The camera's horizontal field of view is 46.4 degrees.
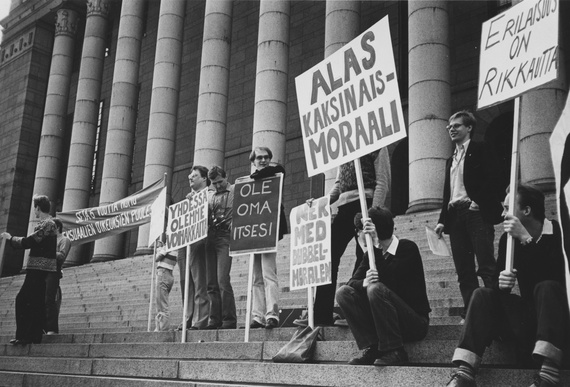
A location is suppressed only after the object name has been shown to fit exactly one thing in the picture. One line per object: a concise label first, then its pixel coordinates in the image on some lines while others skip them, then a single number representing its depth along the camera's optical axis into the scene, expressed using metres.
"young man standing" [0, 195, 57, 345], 9.48
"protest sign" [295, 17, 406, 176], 5.88
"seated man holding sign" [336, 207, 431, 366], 5.18
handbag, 6.04
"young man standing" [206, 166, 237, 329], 8.45
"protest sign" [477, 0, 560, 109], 4.83
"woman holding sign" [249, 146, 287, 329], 7.88
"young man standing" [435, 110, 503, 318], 6.15
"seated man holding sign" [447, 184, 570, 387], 4.20
